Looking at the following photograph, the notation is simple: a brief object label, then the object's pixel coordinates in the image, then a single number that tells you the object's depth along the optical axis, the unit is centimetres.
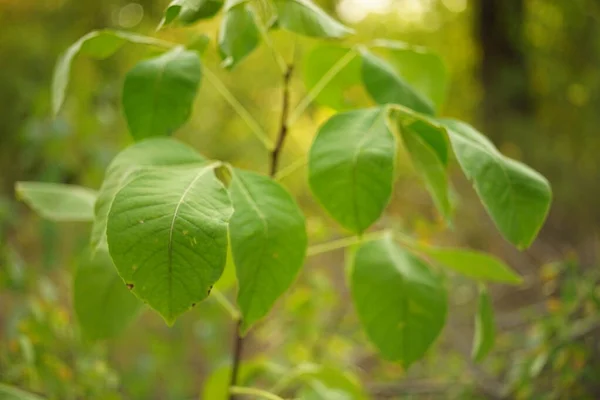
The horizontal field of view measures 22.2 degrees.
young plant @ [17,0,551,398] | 69
